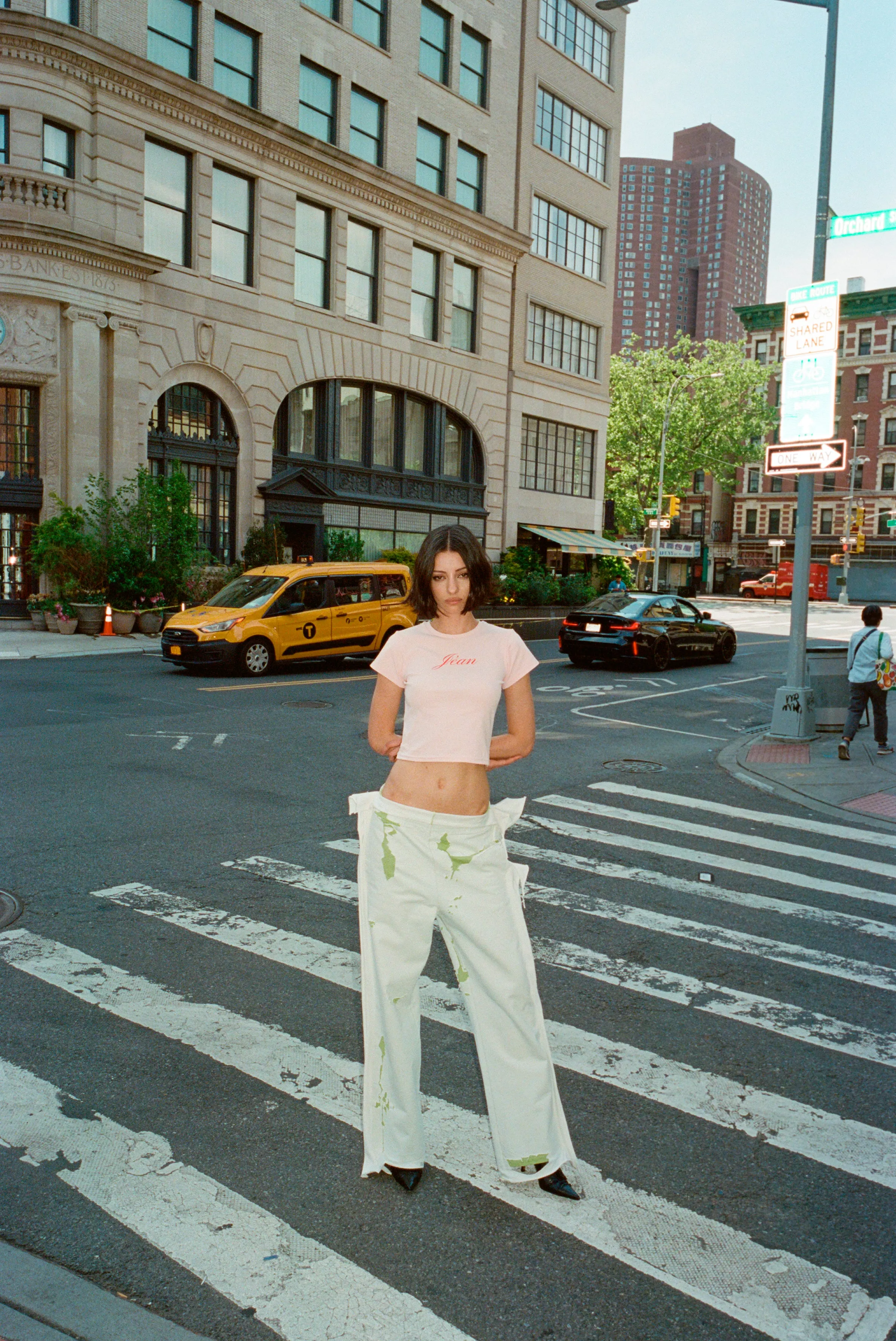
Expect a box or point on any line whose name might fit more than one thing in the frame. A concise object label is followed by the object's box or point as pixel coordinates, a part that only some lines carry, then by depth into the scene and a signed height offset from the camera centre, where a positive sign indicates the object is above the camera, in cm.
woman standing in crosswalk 343 -99
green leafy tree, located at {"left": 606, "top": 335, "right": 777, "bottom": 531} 6656 +1096
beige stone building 2483 +927
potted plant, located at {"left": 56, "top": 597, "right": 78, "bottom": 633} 2408 -105
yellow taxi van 1762 -70
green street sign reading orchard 1195 +422
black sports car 2069 -81
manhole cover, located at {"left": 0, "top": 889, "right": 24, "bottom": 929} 594 -193
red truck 6675 +60
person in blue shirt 1217 -83
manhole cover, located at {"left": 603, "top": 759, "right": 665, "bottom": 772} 1155 -192
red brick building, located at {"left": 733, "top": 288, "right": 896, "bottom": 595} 7438 +1350
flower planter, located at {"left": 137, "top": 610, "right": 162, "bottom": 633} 2431 -107
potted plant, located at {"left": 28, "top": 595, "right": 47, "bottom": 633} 2472 -98
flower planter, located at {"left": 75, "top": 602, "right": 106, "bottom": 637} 2397 -104
